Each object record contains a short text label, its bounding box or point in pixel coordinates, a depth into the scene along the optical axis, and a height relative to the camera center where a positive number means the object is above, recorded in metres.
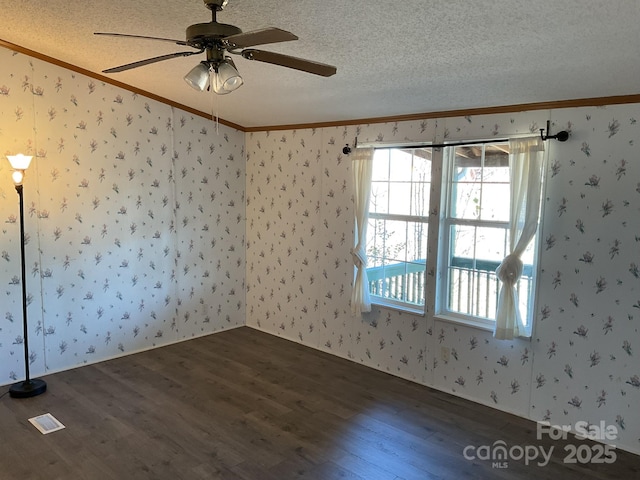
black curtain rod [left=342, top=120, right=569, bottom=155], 3.39 +0.51
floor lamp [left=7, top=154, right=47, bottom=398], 3.71 -0.90
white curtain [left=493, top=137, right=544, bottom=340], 3.51 -0.08
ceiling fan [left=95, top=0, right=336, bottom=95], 2.02 +0.66
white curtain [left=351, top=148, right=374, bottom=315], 4.54 -0.13
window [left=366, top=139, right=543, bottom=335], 3.86 -0.21
